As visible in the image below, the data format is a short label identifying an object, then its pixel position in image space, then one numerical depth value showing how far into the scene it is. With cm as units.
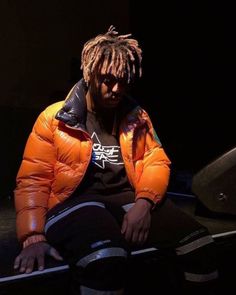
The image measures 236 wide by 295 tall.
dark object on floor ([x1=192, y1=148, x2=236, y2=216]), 126
